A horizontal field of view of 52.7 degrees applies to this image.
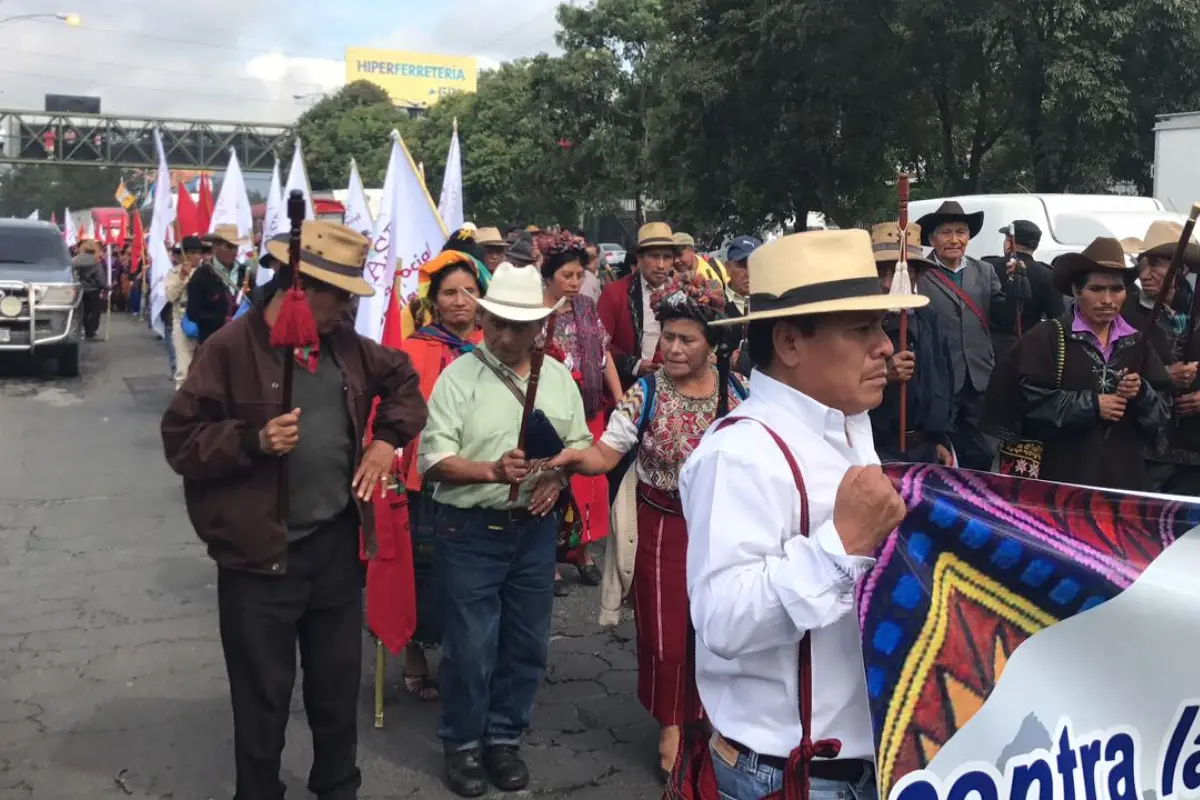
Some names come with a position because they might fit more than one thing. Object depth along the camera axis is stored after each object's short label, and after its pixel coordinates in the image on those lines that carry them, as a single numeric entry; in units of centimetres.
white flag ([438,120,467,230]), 990
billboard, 11606
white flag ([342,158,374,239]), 1017
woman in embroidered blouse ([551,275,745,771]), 442
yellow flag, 2764
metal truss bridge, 6769
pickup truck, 1686
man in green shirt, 436
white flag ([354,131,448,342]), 769
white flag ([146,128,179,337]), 1555
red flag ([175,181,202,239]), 1535
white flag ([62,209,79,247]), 3658
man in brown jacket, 368
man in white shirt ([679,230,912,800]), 214
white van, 1226
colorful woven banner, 219
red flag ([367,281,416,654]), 502
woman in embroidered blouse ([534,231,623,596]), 679
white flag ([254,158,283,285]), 1197
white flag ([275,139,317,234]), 1129
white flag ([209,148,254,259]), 1393
